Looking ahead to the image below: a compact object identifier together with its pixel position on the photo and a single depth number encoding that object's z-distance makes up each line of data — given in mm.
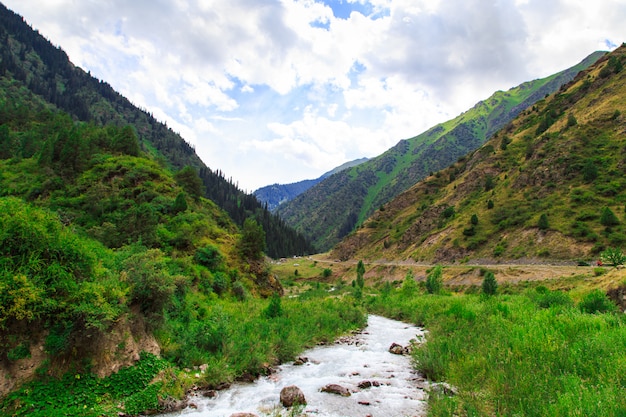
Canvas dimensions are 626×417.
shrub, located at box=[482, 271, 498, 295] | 28531
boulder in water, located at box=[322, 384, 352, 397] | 9907
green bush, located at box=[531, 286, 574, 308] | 17133
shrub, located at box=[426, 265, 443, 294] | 38969
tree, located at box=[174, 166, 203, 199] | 47725
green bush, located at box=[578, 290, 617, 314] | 14858
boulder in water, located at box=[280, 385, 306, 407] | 9117
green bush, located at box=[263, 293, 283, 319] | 19859
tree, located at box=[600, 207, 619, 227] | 45125
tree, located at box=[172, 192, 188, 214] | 31105
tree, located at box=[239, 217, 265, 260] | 32125
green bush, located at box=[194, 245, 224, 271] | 25984
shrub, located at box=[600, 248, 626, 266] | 32188
